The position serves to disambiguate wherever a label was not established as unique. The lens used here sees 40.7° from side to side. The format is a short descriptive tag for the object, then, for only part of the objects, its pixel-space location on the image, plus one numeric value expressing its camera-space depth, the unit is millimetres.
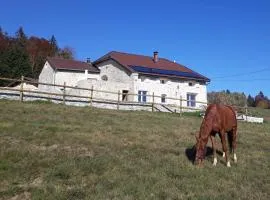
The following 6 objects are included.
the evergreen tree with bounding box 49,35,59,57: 82875
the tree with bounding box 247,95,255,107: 108125
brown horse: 10711
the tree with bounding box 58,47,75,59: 81475
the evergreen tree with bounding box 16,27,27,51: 79362
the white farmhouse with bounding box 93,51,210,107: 39719
